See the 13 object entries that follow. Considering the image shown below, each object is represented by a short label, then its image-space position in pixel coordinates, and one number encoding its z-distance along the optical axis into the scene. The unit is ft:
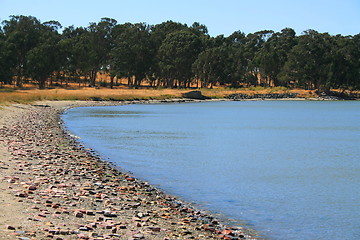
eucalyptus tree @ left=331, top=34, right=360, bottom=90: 416.67
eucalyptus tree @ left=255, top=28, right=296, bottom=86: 437.17
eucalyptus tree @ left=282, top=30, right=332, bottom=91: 418.10
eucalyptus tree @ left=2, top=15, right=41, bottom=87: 389.70
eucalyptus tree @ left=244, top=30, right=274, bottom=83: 473.96
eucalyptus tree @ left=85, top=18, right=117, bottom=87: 442.91
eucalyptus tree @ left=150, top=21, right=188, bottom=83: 454.03
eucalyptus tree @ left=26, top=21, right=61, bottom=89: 375.86
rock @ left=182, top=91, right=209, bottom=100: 370.32
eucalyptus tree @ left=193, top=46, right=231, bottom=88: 426.10
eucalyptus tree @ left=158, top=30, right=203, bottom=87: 437.17
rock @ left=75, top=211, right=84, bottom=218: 34.09
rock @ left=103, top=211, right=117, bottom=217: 35.54
